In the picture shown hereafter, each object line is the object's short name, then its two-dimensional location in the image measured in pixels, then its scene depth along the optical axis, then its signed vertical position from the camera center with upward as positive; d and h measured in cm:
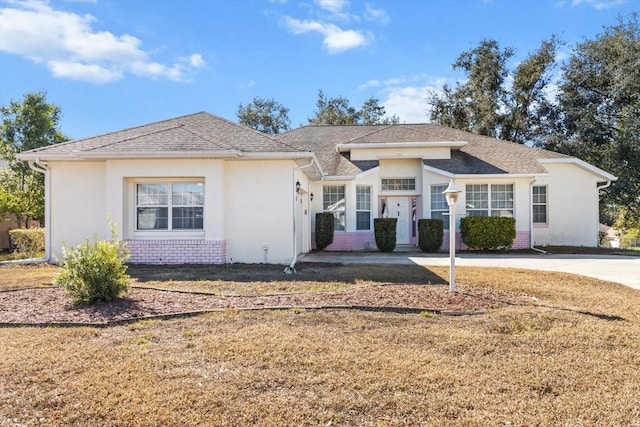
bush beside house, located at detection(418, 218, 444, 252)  1670 -52
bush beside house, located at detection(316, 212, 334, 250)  1718 -33
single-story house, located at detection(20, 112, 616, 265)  1191 +89
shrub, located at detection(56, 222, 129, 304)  670 -82
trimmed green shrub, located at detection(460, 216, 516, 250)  1677 -41
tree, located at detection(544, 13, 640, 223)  2261 +653
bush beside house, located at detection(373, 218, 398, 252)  1698 -53
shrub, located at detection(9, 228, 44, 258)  1620 -73
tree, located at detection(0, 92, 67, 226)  2239 +468
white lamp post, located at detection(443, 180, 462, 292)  777 +1
